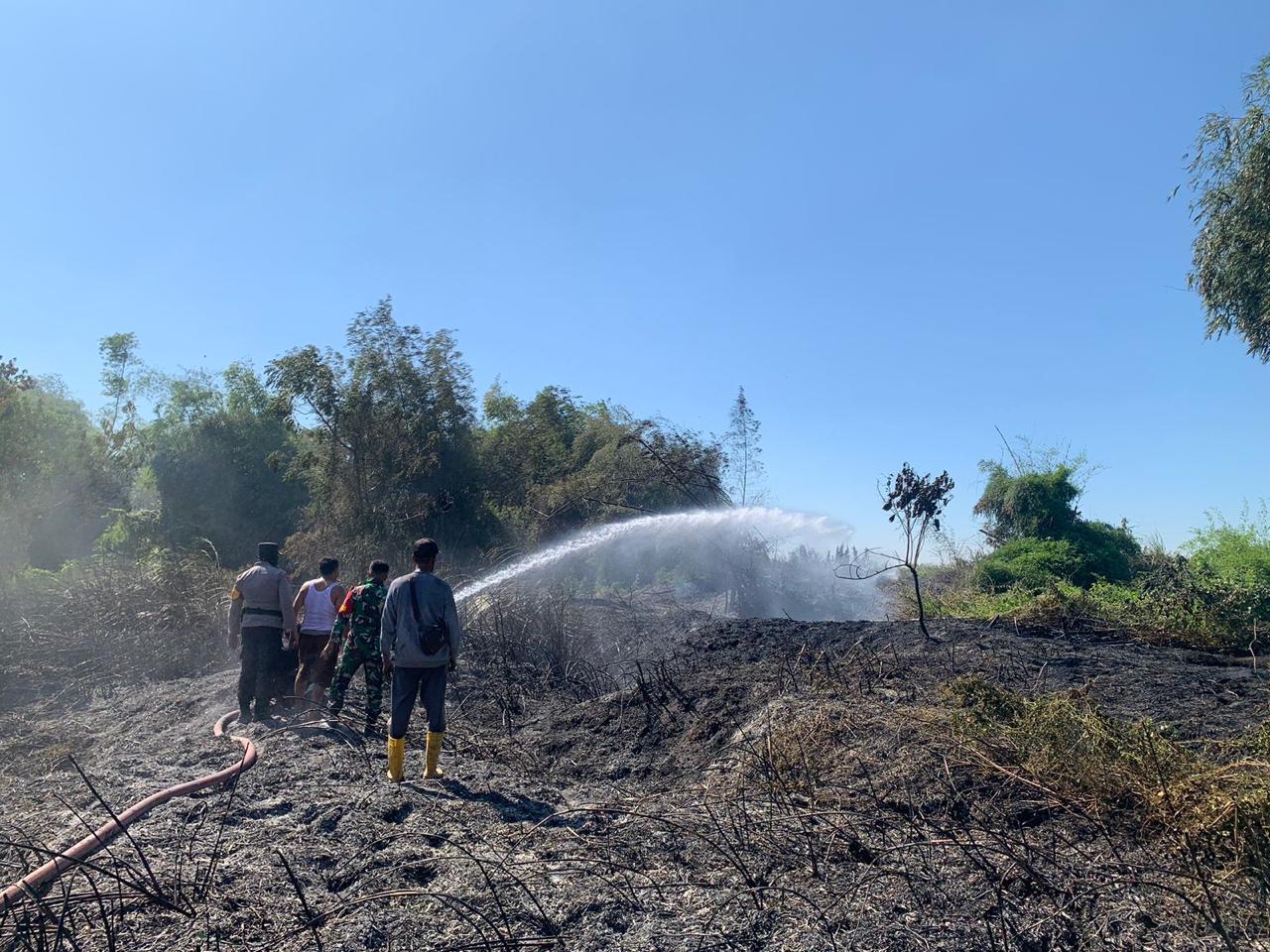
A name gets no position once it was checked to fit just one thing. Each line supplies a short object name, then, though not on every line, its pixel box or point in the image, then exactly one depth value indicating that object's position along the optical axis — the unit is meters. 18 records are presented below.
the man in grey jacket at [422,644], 6.47
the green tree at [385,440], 21.50
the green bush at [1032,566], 18.23
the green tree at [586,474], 20.05
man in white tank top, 9.06
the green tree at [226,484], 32.91
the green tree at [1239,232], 11.27
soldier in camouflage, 8.00
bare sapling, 10.53
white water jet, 17.06
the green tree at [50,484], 27.31
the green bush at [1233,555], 13.59
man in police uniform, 8.73
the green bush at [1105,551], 19.06
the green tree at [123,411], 48.53
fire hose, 4.22
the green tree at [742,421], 23.50
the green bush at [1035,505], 21.92
